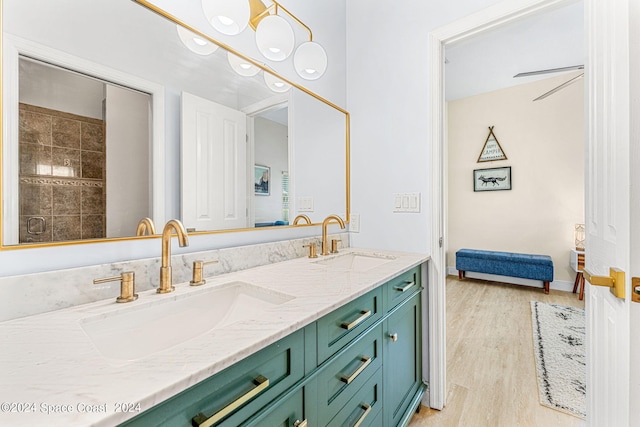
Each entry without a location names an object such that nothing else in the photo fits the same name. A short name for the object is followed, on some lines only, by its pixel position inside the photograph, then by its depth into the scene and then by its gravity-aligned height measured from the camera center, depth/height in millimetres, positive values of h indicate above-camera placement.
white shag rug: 1659 -1077
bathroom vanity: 436 -295
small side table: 3352 -667
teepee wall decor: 4199 +893
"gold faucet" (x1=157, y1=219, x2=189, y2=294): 910 -158
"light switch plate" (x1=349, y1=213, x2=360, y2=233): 1954 -74
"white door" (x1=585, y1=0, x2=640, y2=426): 753 +7
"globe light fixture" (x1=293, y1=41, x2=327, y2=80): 1534 +822
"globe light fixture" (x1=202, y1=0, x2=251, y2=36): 1128 +792
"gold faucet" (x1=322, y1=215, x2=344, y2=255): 1699 -117
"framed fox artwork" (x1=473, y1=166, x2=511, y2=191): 4145 +469
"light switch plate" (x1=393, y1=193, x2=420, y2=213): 1681 +53
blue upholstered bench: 3547 -713
